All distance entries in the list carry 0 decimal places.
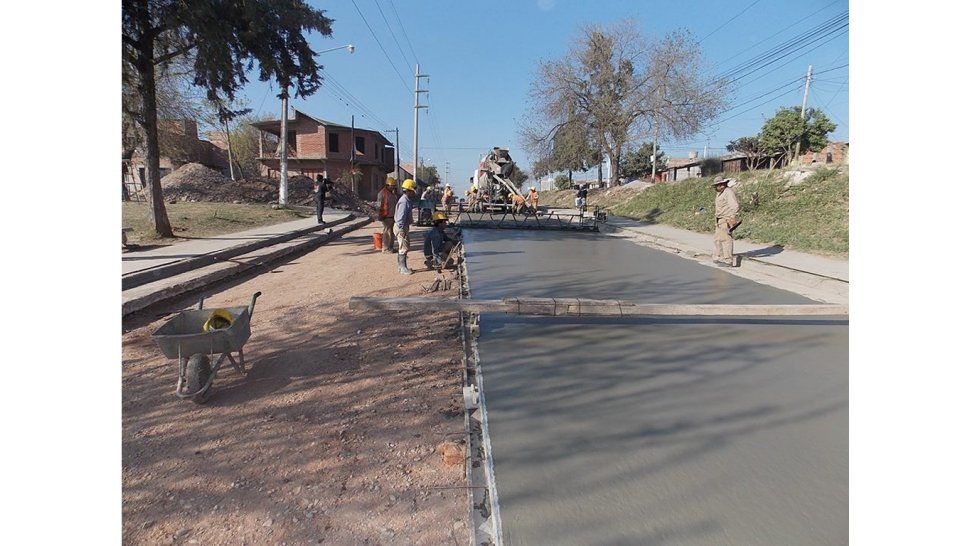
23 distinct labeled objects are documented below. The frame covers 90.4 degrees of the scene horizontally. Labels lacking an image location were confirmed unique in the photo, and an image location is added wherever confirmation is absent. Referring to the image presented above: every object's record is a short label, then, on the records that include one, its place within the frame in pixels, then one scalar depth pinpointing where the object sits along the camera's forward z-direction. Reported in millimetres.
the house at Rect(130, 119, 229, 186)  27370
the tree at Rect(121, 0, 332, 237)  9789
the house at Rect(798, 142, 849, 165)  22828
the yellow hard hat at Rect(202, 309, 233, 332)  3617
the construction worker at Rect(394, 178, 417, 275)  7884
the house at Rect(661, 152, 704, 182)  32281
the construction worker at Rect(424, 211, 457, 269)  8062
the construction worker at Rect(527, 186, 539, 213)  17156
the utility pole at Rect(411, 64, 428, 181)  35884
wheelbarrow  3141
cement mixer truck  17859
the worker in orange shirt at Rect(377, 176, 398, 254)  9468
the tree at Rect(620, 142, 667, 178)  49062
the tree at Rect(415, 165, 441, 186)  75200
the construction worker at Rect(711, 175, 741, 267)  8234
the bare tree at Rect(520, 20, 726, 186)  29266
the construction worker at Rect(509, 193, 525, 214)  16367
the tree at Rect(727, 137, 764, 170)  22400
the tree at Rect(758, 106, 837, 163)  19859
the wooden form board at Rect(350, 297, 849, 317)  3861
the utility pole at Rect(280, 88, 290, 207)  21094
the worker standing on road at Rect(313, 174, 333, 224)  15500
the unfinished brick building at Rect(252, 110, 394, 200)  36469
